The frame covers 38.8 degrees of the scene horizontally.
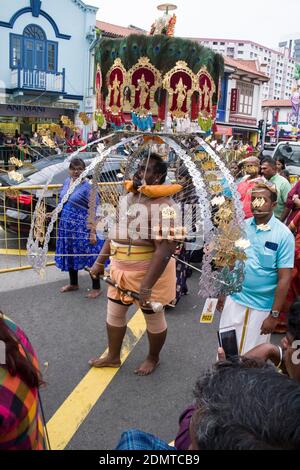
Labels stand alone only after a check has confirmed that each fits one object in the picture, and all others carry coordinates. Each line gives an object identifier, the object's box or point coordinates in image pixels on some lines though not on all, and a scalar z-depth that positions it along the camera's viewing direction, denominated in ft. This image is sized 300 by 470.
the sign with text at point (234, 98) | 97.04
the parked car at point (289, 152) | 33.32
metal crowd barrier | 18.84
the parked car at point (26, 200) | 19.58
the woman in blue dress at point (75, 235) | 15.38
